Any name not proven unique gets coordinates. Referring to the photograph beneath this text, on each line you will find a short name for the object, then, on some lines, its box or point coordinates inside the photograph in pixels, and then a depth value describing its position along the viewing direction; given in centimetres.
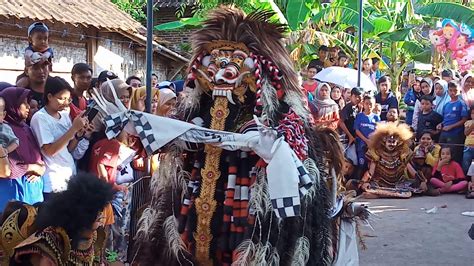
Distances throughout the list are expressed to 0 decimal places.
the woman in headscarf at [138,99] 472
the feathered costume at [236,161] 339
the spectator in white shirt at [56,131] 423
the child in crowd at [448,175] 830
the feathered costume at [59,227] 244
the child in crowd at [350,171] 871
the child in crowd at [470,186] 802
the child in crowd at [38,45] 499
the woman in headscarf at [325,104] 721
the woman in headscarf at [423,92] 910
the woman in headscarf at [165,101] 489
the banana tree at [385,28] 1219
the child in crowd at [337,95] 873
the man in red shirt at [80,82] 510
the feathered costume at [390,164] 824
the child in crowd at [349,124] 870
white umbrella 850
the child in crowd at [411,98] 994
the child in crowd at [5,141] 394
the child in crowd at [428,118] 872
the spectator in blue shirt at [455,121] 844
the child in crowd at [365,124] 848
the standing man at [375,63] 1135
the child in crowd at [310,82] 859
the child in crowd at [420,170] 849
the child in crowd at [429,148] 852
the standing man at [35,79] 489
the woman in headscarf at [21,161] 407
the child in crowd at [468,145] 814
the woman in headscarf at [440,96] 892
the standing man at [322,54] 1034
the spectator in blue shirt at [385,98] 902
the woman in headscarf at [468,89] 849
